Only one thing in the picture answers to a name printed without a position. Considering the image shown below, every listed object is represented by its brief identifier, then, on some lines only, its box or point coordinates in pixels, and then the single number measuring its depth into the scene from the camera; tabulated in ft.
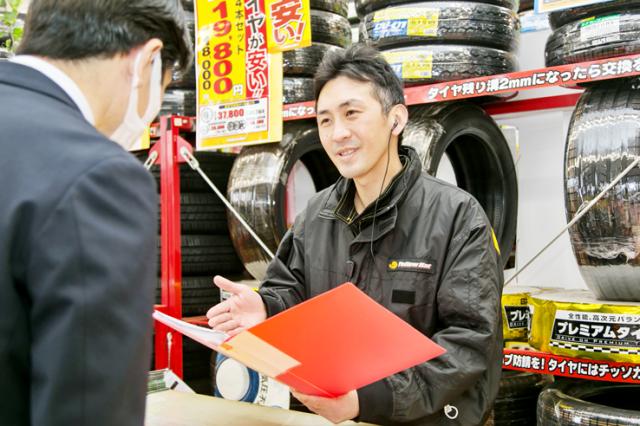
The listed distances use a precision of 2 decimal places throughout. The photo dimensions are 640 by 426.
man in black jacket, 5.32
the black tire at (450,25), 9.71
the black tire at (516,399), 10.07
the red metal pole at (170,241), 11.74
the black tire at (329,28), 11.62
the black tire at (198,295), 13.08
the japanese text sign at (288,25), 9.77
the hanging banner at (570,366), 7.23
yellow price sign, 10.36
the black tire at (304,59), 11.53
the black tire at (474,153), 9.61
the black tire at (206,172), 13.60
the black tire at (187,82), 12.80
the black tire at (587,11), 8.04
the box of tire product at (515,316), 8.97
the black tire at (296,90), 11.60
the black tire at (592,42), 7.93
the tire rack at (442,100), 7.42
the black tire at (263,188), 10.98
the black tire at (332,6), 11.63
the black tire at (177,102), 12.78
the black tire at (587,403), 7.04
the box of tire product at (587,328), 7.28
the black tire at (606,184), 7.63
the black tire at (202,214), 13.33
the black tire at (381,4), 9.99
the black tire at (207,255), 13.29
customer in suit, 2.33
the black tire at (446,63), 9.65
